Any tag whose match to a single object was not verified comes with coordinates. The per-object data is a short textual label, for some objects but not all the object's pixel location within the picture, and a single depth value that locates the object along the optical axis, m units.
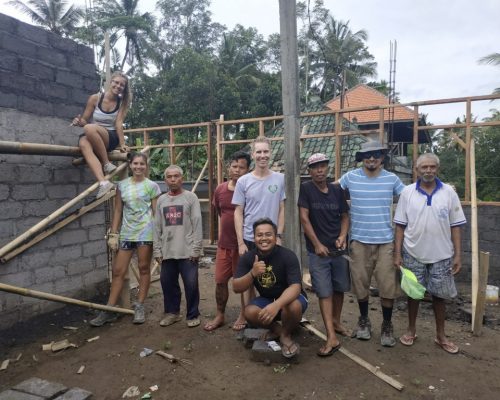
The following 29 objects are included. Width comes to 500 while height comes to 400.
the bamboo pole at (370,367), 2.97
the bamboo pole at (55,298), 3.46
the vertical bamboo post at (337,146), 7.76
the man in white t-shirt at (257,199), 3.69
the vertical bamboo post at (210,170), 9.37
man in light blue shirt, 3.61
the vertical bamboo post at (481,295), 4.11
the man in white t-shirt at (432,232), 3.50
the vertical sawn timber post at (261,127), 8.54
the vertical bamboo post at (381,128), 7.10
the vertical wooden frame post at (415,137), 7.00
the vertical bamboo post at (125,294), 4.70
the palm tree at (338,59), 27.33
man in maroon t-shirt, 4.10
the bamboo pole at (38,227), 3.68
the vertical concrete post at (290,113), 3.79
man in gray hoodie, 4.12
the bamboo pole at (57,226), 3.89
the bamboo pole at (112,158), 4.51
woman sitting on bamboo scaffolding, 4.30
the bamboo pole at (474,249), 4.24
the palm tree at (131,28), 24.73
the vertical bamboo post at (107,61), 5.33
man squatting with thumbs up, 3.28
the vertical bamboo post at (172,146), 10.36
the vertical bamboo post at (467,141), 6.60
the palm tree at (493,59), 15.80
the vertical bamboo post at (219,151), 9.50
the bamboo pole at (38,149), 3.60
